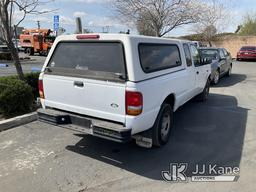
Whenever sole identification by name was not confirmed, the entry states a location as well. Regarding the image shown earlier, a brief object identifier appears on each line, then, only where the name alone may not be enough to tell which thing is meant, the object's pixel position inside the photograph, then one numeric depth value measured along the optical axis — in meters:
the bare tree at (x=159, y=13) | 18.03
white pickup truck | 3.44
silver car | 10.38
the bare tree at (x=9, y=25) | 6.32
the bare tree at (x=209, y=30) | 29.10
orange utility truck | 29.94
